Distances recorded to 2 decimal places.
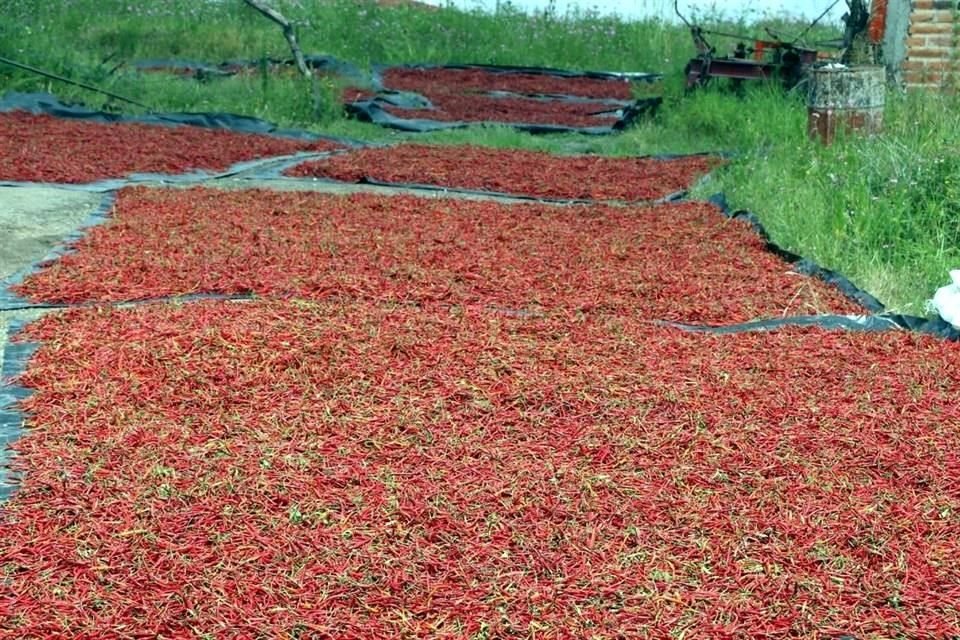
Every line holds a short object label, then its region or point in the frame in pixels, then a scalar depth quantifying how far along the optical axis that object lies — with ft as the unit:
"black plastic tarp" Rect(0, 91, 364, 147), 33.01
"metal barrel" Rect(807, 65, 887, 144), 24.98
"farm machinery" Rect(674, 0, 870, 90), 37.32
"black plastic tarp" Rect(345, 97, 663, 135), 36.19
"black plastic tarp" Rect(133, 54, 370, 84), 45.73
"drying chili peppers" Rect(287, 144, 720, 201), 24.67
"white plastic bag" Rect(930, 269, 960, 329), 13.94
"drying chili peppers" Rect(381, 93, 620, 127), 38.99
